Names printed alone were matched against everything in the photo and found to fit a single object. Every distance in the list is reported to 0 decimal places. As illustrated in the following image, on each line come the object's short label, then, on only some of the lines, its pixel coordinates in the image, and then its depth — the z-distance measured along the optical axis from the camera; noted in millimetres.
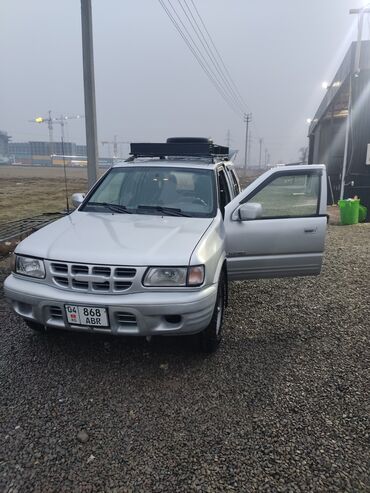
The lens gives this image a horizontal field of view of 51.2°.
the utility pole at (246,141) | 63469
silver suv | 2914
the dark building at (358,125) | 12602
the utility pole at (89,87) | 7723
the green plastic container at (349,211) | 10992
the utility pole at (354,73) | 12602
